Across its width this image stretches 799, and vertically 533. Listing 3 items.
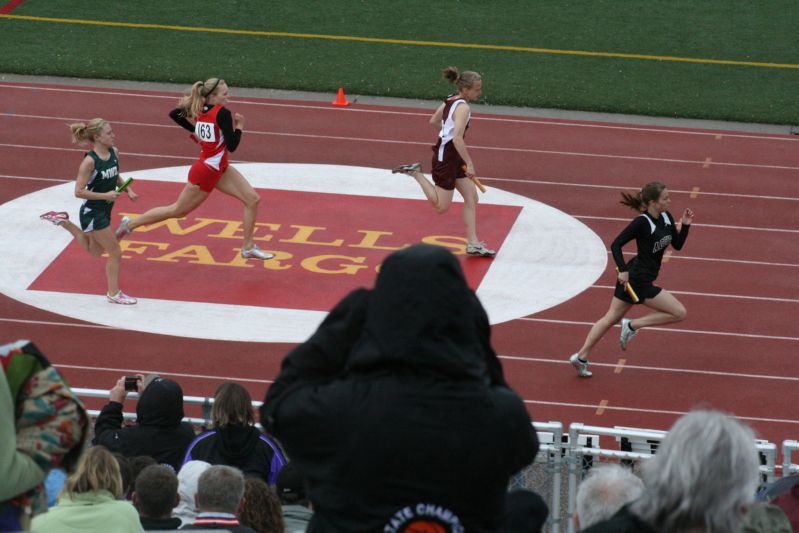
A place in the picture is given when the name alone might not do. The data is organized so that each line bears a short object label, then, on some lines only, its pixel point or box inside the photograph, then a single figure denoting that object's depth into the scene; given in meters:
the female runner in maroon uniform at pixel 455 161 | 26.33
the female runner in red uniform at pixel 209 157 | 25.23
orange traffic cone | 39.59
